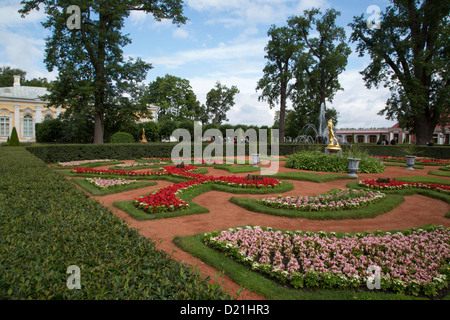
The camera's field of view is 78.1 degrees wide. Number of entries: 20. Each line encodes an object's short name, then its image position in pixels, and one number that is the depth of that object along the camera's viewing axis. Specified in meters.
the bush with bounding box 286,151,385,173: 12.07
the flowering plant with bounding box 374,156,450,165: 15.62
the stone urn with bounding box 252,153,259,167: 13.59
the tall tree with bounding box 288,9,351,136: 28.88
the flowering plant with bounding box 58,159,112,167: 13.36
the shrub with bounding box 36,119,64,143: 27.28
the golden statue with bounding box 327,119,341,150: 13.92
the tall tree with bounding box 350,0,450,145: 20.50
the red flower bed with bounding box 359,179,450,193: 8.13
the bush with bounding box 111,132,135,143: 22.00
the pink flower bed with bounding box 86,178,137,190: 8.09
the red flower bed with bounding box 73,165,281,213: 5.86
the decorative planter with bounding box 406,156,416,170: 13.24
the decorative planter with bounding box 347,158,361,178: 10.66
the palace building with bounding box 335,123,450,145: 46.84
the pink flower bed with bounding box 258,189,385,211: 5.99
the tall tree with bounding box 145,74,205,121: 38.94
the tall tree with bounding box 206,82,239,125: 51.47
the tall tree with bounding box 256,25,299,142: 28.91
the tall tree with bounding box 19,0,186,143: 19.30
